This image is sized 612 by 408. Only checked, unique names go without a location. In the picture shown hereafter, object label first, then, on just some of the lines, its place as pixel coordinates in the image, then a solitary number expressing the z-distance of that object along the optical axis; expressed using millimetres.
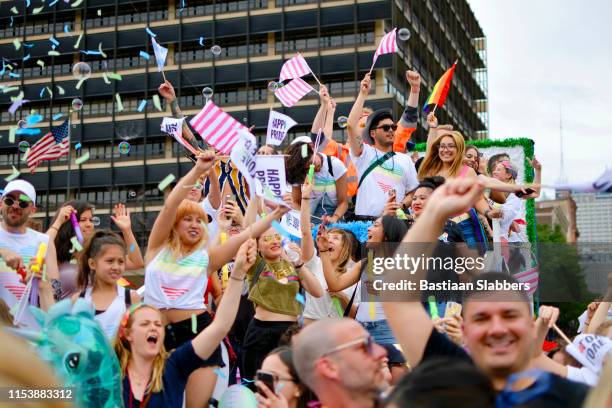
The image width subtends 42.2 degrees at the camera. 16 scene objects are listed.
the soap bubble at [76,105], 9653
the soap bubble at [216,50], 10125
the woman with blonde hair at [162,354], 4305
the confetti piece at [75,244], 5949
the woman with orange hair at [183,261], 5172
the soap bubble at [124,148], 9488
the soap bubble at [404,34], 10557
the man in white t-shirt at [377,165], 7641
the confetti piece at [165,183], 5170
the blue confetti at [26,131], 7509
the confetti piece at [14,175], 7054
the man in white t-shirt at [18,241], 5379
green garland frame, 9547
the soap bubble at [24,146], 9852
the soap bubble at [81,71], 8610
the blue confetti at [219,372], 4891
